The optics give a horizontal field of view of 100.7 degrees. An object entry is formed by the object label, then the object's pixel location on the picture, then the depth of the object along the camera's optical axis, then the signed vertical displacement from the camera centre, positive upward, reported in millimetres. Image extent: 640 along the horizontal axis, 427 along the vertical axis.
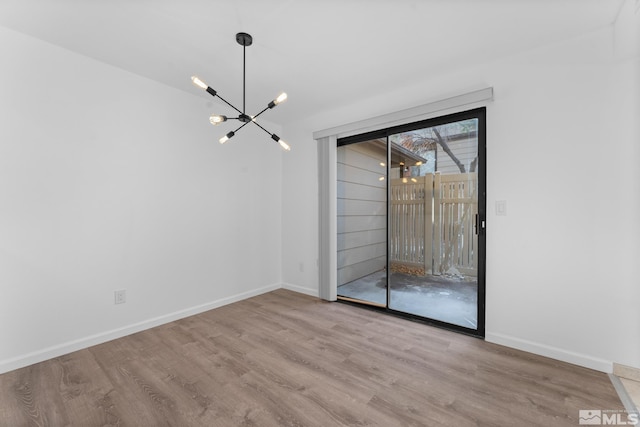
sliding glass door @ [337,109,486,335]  2701 -102
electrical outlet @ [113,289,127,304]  2600 -832
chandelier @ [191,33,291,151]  1894 +828
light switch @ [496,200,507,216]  2441 +32
